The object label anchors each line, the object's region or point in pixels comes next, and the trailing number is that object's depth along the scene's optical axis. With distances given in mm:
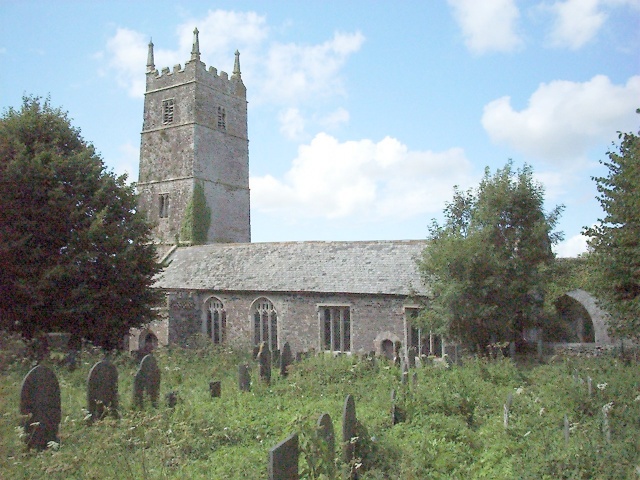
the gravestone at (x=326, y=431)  5836
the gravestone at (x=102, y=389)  7871
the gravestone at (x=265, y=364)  11492
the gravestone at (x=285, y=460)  4824
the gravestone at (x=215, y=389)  9930
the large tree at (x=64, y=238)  13516
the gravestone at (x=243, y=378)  10727
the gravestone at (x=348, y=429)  6278
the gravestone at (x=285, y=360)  12696
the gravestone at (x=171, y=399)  8617
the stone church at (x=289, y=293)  18594
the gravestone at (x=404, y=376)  10547
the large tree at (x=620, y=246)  13703
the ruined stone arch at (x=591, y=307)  20141
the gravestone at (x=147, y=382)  8586
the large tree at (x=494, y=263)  15250
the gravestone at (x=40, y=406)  6914
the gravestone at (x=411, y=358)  13809
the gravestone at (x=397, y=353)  14148
